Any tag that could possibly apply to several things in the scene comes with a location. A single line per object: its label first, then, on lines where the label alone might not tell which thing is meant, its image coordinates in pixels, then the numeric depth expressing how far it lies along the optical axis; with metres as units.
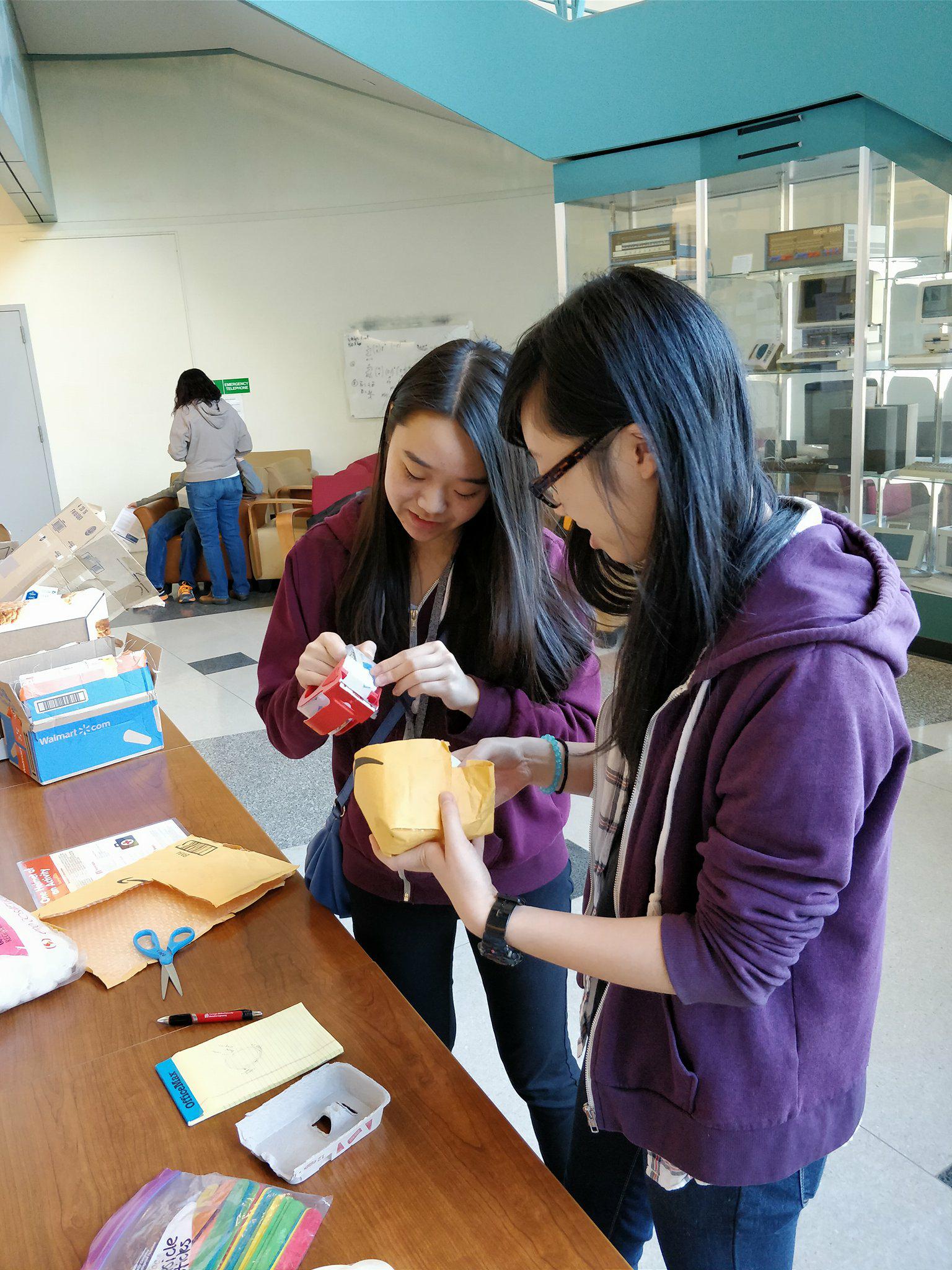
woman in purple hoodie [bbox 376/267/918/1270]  0.72
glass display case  4.30
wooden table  0.80
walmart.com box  1.77
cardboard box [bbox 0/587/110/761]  1.95
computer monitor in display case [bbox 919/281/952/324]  4.25
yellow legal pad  0.97
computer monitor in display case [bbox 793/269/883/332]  4.36
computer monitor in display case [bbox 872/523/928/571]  4.56
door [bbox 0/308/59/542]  7.78
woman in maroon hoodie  1.26
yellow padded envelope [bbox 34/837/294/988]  1.25
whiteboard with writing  8.23
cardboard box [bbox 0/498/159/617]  2.22
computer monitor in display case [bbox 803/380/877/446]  4.49
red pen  1.08
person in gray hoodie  6.67
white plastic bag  1.11
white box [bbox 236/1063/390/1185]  0.88
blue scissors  1.19
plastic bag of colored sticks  0.77
